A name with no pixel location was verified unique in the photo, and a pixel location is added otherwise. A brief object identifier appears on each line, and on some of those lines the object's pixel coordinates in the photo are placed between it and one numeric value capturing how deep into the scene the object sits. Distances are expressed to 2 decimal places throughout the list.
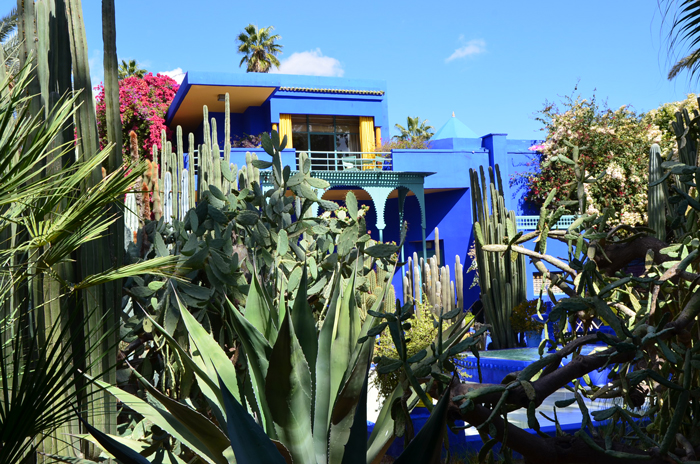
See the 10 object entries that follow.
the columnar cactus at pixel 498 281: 10.66
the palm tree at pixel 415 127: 30.34
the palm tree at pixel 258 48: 29.66
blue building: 16.55
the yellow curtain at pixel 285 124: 18.70
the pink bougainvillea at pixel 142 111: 18.47
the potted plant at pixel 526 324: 10.27
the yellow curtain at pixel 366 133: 19.45
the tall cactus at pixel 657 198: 5.75
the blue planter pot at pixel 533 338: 10.52
